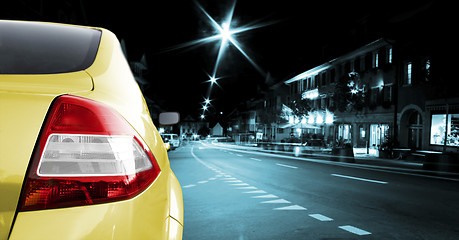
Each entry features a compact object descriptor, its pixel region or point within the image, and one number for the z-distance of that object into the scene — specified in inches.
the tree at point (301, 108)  1469.6
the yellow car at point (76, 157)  45.6
